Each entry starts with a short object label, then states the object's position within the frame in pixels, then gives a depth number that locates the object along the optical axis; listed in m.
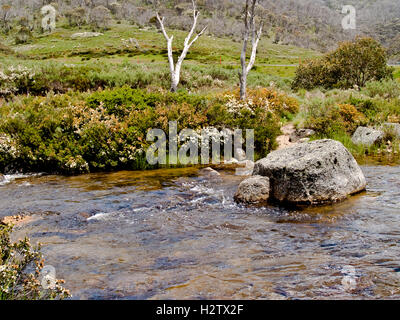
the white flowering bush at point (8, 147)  11.90
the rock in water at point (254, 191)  8.38
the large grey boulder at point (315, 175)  7.89
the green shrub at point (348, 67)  27.42
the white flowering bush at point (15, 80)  22.43
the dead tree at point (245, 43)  18.12
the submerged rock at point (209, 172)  11.24
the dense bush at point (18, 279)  3.34
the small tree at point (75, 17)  145.75
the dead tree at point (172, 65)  20.54
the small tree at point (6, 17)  139.62
